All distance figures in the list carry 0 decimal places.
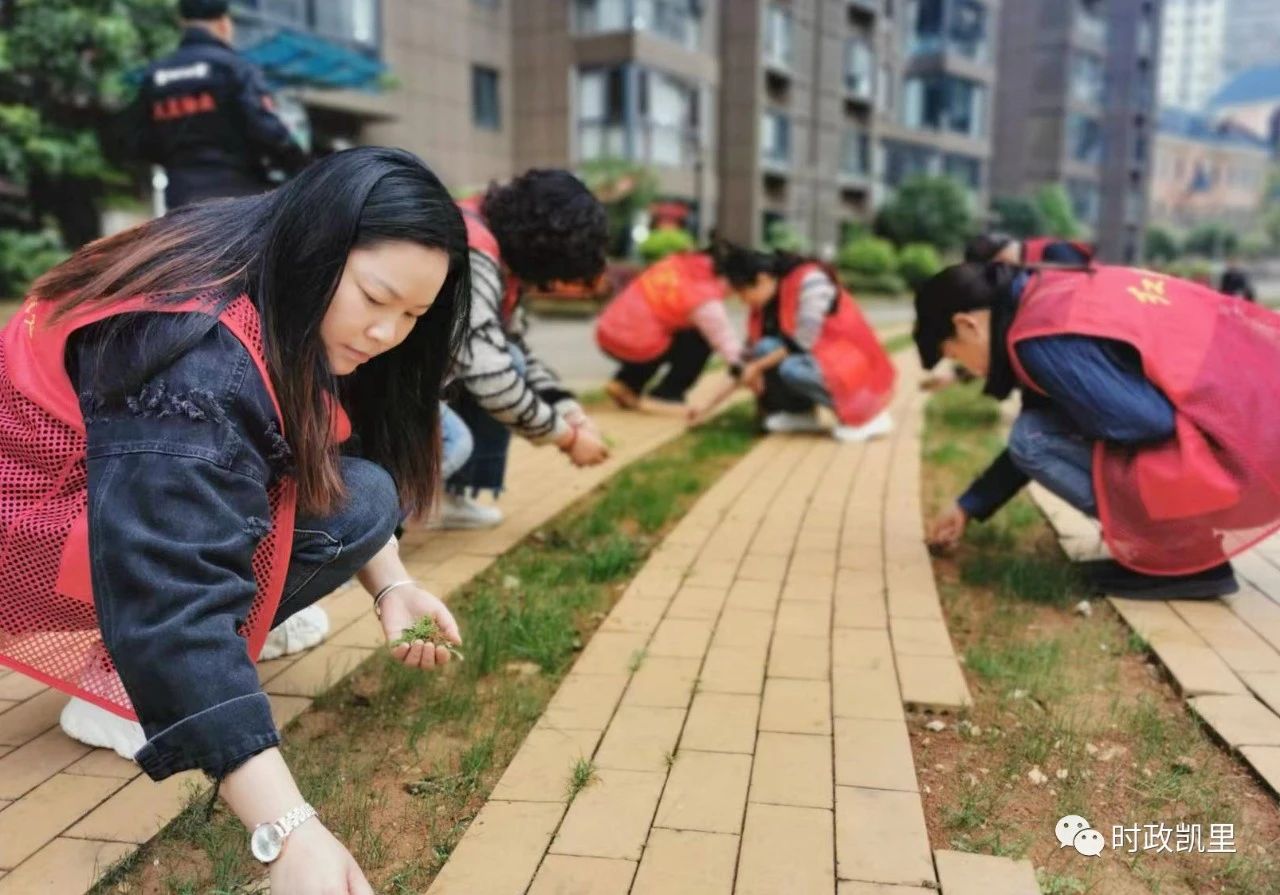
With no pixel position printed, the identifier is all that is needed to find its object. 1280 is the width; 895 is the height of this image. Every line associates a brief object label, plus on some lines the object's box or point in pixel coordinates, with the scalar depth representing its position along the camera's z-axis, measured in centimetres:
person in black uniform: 425
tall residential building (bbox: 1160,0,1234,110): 12538
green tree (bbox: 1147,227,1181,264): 5541
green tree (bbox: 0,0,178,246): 1252
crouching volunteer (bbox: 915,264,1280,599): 272
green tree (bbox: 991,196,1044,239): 3959
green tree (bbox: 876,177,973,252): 3195
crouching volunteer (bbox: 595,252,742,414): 633
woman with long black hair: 125
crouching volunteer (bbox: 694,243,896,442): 572
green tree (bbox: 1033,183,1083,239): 3906
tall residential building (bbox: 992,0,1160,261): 4369
